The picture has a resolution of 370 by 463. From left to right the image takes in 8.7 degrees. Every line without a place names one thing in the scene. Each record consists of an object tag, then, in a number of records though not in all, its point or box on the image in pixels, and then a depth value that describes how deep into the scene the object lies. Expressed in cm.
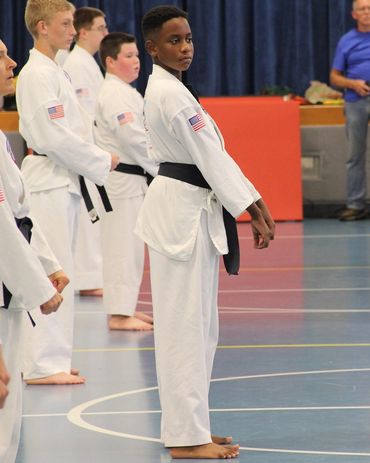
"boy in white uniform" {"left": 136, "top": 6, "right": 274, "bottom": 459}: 936
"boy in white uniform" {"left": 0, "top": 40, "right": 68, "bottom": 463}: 775
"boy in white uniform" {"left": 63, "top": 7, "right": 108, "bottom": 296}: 1757
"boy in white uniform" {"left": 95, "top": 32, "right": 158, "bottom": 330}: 1476
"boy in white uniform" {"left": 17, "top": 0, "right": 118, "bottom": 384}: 1219
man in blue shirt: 2332
